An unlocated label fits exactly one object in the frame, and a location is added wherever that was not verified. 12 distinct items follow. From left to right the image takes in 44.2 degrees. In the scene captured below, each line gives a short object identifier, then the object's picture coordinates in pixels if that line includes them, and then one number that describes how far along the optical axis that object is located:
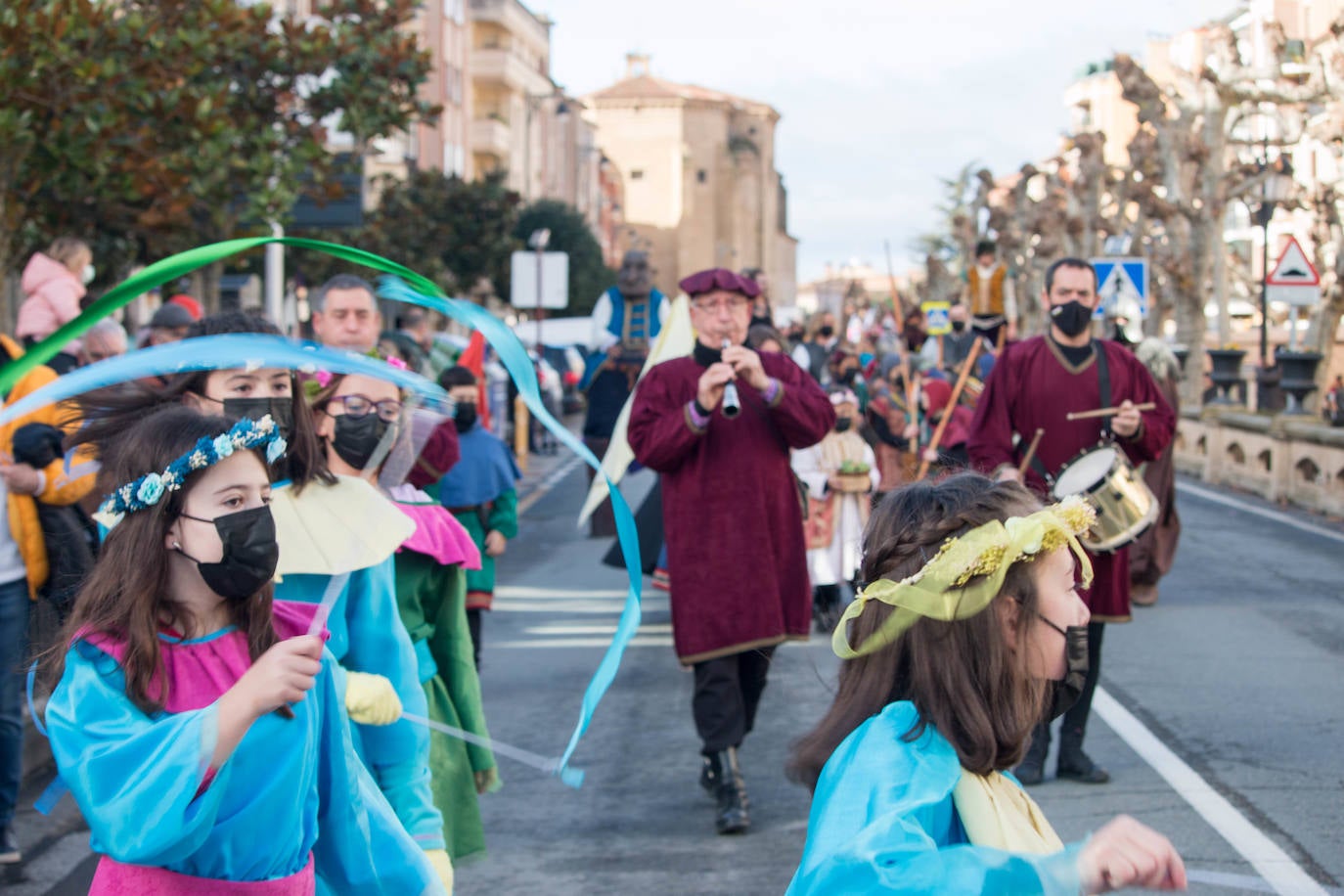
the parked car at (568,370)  37.59
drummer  6.38
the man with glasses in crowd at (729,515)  6.04
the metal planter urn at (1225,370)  24.27
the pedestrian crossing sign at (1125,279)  21.72
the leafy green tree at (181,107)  10.29
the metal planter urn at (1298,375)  19.77
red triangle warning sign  20.69
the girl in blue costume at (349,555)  3.62
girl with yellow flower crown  2.36
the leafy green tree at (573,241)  58.56
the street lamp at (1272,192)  25.14
